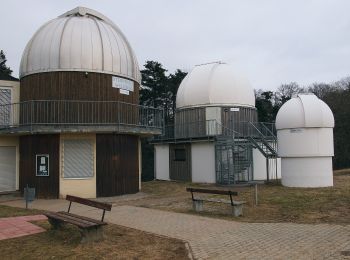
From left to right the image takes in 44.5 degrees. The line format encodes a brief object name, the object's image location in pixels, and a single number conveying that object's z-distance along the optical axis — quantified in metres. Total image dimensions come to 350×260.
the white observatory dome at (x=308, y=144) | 20.53
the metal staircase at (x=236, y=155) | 23.50
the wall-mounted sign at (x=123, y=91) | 19.40
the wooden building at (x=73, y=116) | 18.02
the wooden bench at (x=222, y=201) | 12.55
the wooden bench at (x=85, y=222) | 8.84
